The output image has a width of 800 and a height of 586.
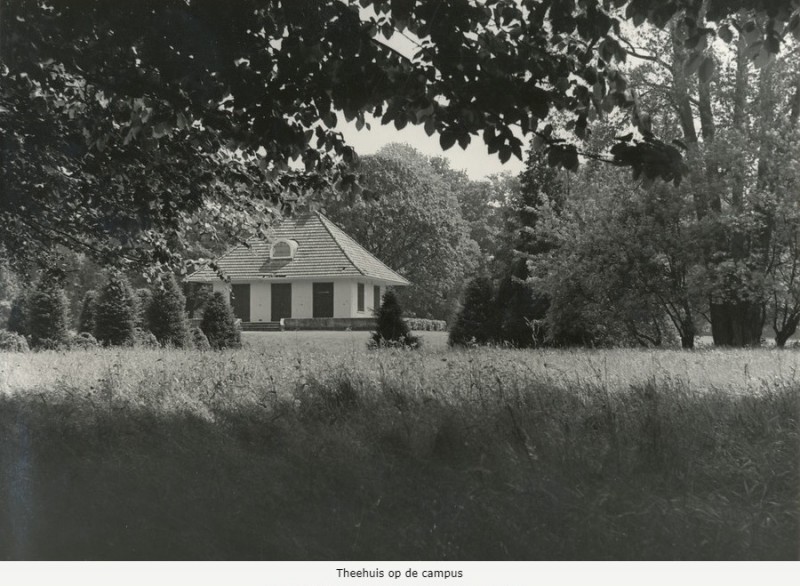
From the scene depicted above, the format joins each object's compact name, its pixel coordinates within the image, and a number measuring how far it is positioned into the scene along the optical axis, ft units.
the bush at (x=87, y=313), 80.38
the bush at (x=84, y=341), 68.83
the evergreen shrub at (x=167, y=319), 75.61
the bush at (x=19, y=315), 75.77
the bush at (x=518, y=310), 68.74
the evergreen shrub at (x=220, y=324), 76.28
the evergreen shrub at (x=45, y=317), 72.33
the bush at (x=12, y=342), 62.03
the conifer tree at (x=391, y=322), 66.74
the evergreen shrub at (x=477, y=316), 69.05
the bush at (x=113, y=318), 73.61
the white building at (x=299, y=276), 123.24
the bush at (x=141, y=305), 78.12
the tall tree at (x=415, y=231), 149.48
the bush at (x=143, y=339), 69.67
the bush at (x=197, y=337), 74.02
